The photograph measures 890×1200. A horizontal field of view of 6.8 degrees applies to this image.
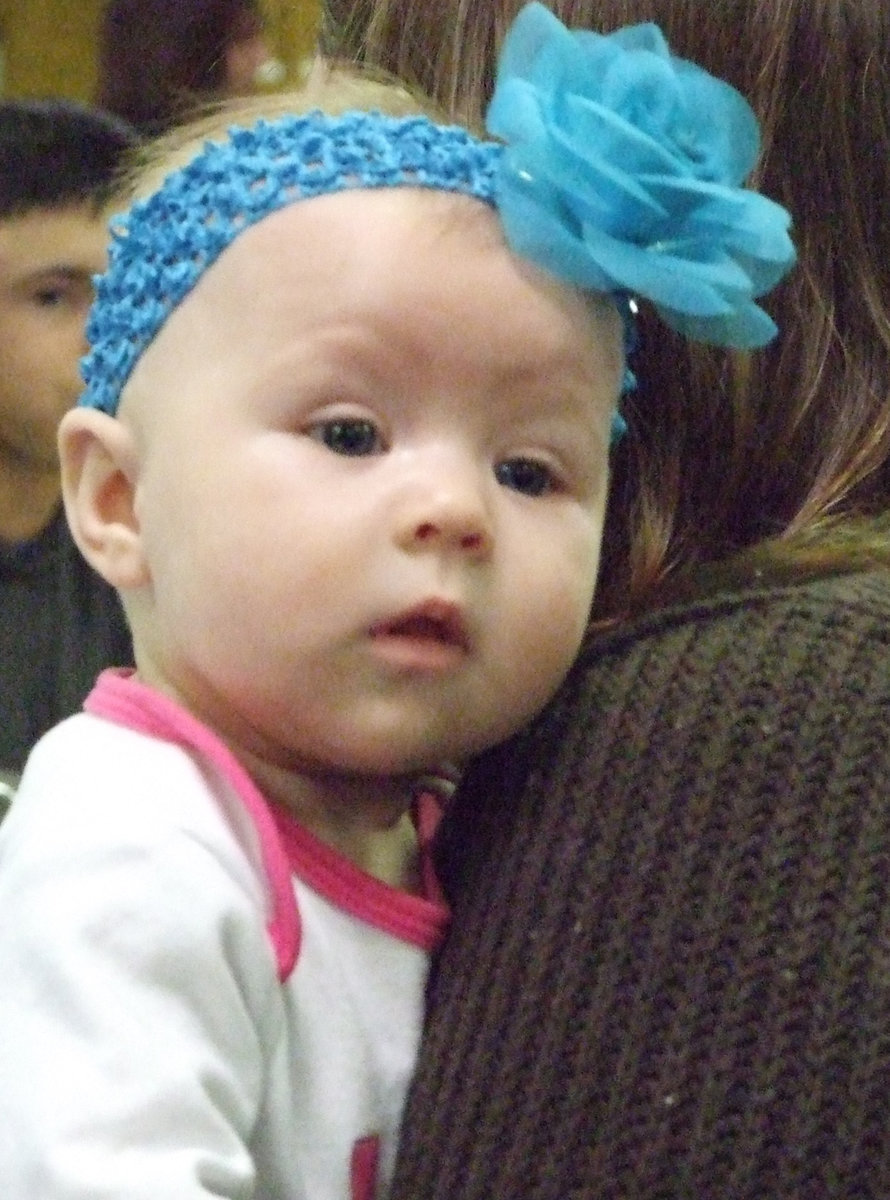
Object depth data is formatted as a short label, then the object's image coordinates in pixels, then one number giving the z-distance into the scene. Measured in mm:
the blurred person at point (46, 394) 2354
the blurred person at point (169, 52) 2549
